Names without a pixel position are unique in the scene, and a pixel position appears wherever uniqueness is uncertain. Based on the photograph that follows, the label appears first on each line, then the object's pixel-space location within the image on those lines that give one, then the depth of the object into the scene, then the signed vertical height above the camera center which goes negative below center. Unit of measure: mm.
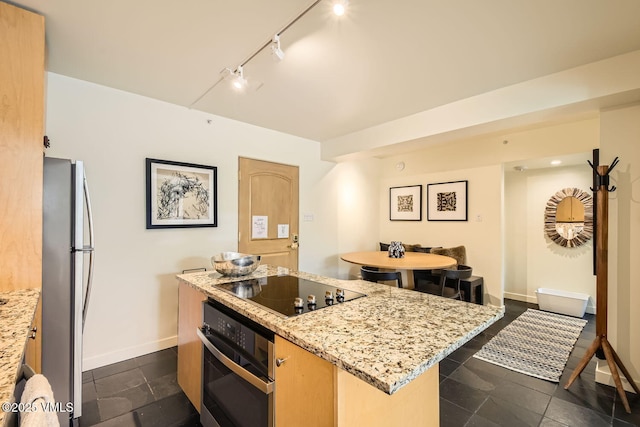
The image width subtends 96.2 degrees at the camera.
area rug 2485 -1298
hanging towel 534 -394
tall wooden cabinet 1455 +326
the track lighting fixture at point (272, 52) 1414 +1061
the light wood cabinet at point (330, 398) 881 -617
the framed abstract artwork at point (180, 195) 2738 +195
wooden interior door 3436 +41
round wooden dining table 3000 -529
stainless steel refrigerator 1650 -386
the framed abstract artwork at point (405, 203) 4844 +210
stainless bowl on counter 1930 -352
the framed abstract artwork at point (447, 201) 4297 +222
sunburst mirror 3834 -14
